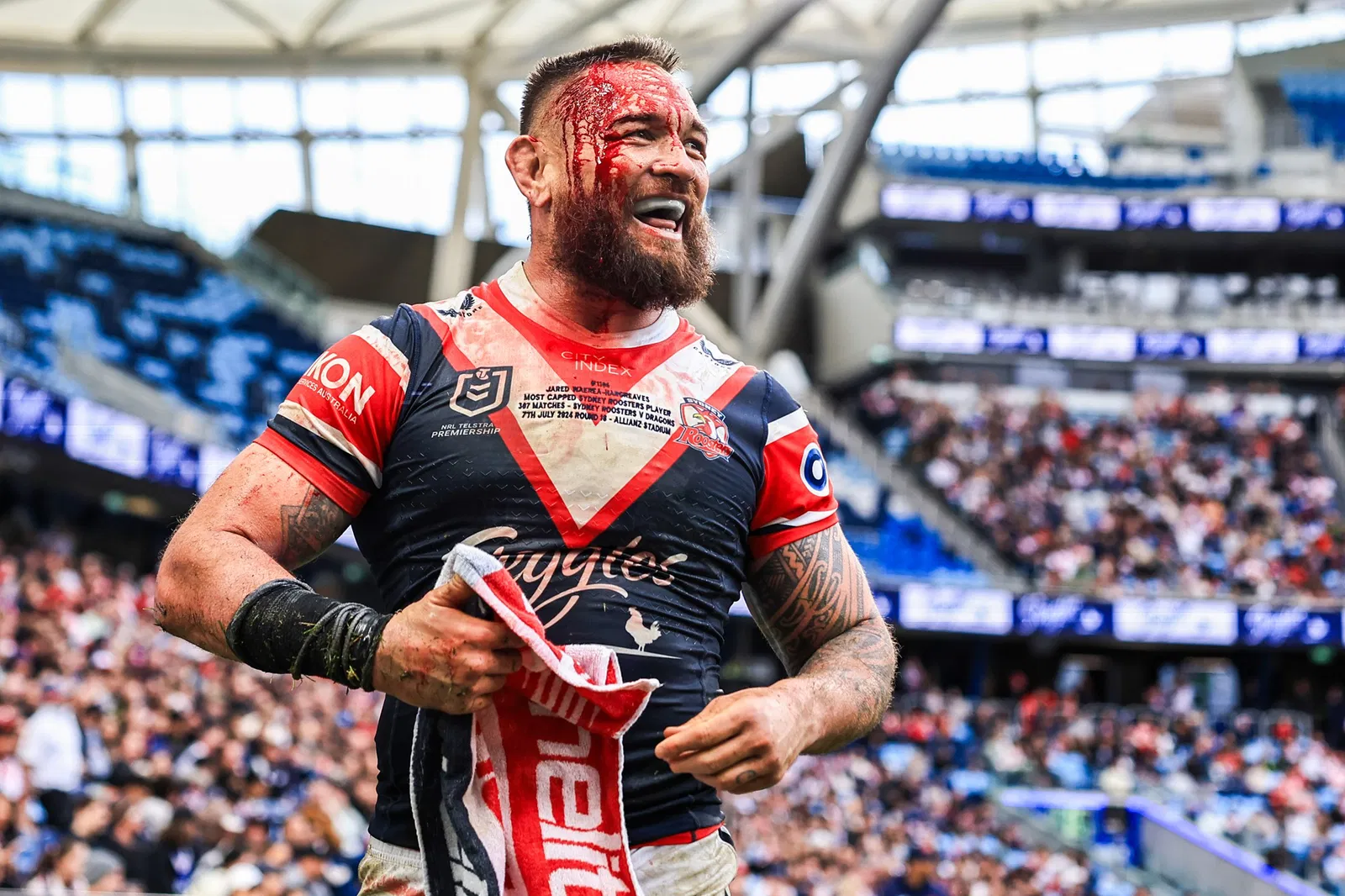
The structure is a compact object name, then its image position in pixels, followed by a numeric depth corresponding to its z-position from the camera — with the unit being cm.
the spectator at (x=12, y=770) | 1795
